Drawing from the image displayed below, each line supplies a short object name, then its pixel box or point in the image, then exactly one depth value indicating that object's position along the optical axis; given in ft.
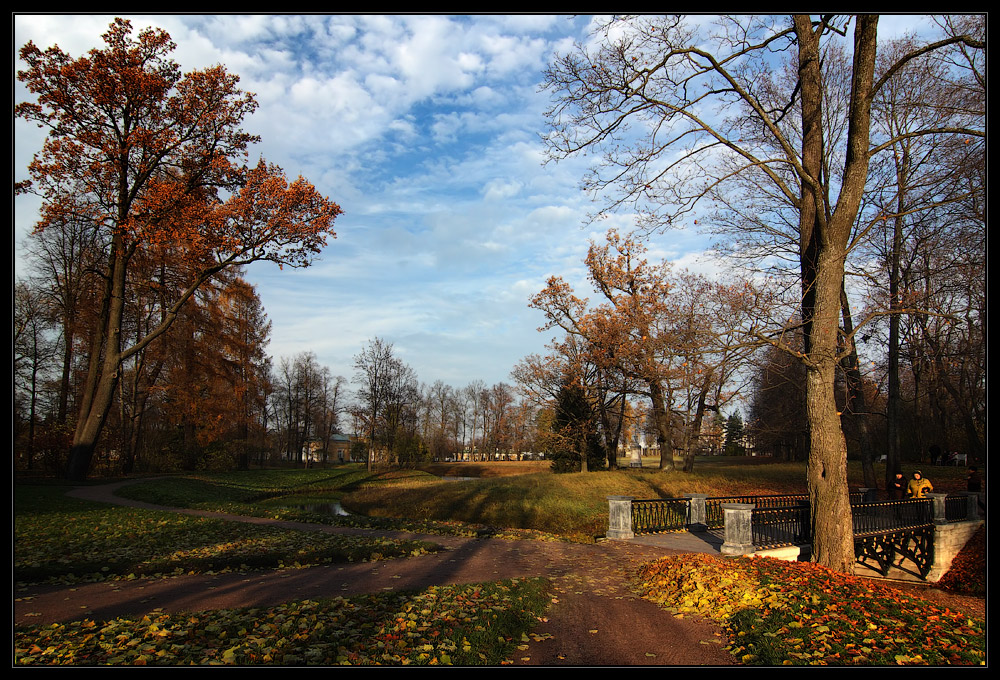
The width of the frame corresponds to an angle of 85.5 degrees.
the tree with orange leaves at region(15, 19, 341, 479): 56.80
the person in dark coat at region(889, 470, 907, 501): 61.26
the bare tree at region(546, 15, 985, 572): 32.07
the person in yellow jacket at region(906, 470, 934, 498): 57.72
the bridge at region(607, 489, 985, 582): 38.83
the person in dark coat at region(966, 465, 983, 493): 64.08
